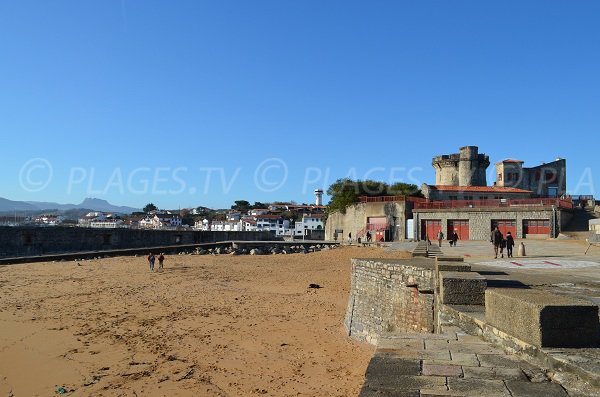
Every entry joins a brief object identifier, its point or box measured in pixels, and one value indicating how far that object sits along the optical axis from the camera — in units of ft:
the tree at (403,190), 172.32
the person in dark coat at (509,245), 67.64
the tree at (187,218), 535.60
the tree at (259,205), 564.71
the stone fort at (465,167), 181.78
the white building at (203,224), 460.14
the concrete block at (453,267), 26.40
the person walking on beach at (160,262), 97.54
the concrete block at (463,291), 21.18
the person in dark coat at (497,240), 67.30
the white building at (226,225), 399.50
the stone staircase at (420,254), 47.98
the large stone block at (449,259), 31.84
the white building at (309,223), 337.72
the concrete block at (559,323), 13.10
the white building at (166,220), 453.99
